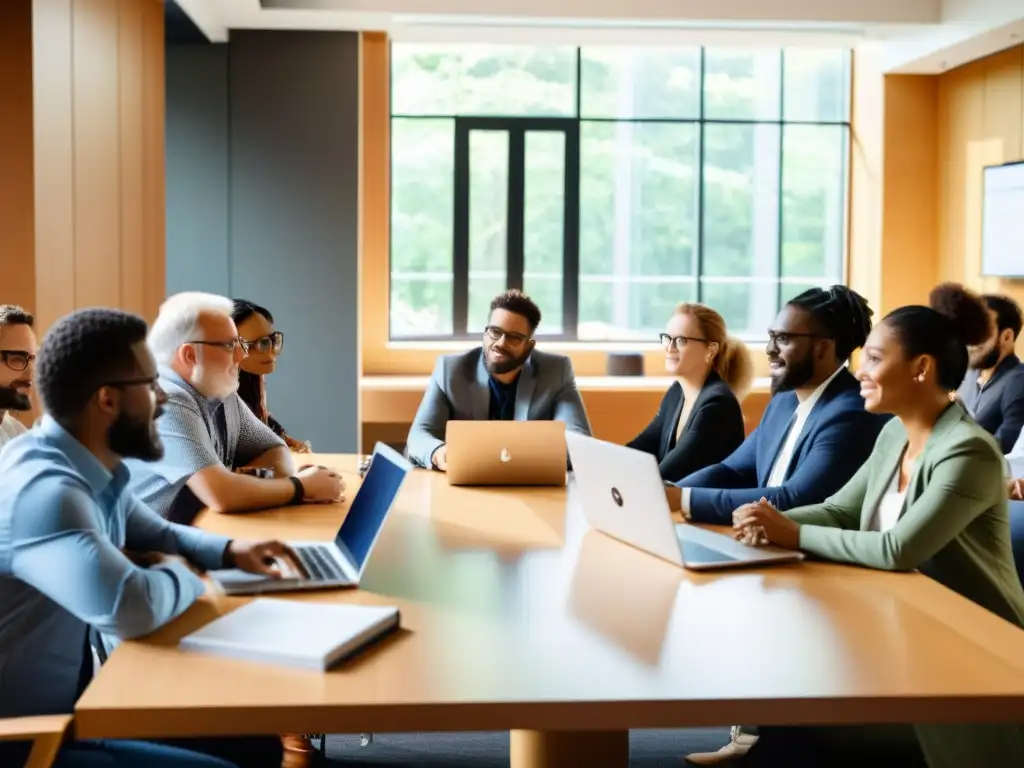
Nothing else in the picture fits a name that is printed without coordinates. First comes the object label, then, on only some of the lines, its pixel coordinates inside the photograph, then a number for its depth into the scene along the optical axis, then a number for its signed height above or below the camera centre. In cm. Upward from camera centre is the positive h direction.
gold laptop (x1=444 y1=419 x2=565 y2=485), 352 -48
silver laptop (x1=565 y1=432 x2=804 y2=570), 237 -47
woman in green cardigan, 233 -40
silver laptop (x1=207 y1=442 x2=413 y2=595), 215 -52
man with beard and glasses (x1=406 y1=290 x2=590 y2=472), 434 -33
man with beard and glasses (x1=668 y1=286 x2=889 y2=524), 294 -34
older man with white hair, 291 -35
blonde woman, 397 -36
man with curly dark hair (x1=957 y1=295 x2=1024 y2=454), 489 -37
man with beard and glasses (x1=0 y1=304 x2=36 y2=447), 326 -16
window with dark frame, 874 +83
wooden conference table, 159 -55
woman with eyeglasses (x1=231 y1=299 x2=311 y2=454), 398 -18
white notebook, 173 -53
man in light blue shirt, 182 -39
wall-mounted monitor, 722 +46
